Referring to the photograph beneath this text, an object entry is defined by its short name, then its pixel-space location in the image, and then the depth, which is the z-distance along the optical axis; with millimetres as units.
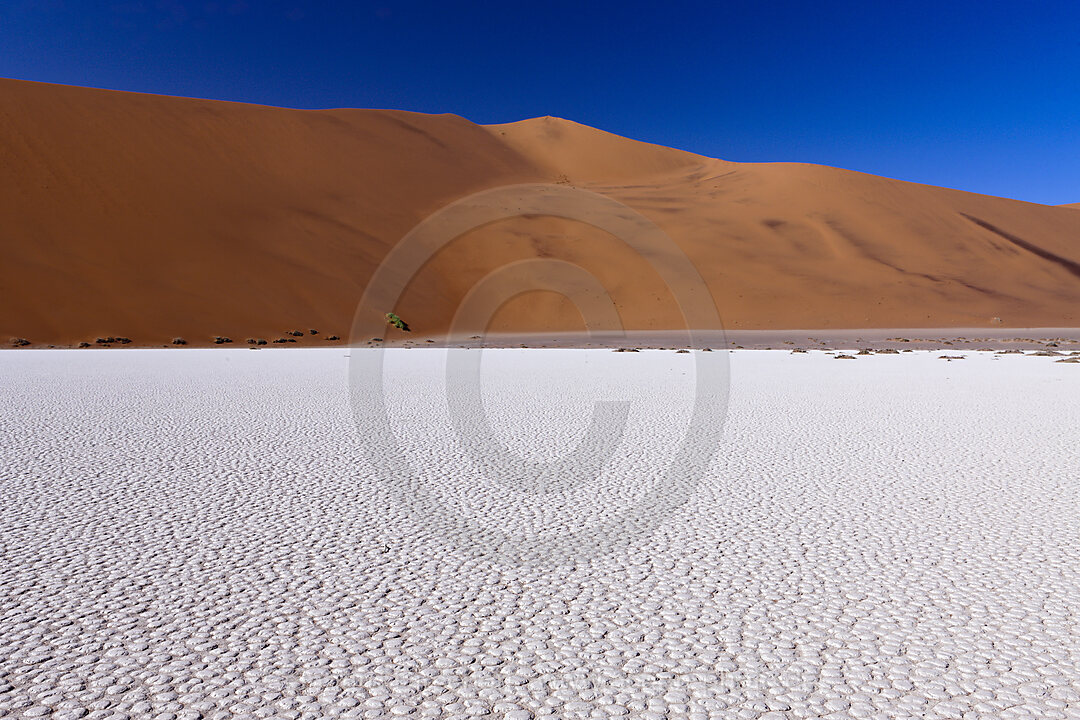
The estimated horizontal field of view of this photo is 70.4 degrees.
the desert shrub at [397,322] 38406
